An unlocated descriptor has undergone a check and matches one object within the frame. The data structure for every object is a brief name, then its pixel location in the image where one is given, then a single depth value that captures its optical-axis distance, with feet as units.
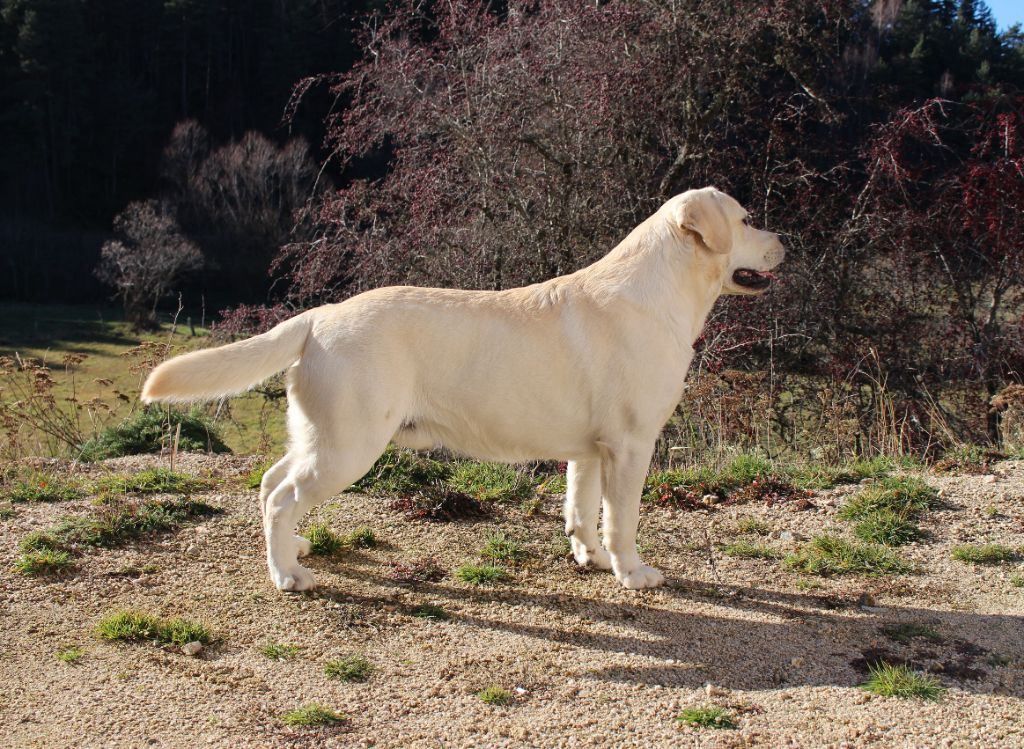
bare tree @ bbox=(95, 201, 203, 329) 116.98
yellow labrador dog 13.79
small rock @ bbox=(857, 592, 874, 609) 14.76
